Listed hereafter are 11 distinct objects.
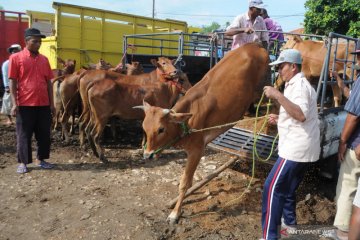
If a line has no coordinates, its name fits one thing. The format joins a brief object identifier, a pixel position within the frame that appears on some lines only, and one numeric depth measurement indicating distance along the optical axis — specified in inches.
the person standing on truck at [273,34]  306.3
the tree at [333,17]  508.1
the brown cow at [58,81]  332.2
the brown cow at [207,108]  160.1
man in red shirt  224.2
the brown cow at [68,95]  310.0
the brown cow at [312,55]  303.7
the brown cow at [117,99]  273.0
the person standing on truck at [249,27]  217.9
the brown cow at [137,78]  281.1
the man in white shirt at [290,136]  132.6
